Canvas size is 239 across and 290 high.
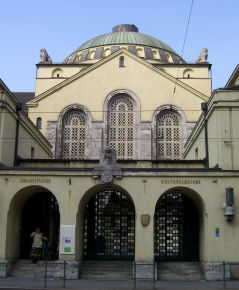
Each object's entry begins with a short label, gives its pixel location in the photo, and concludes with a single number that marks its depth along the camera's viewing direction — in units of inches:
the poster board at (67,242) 579.9
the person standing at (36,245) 611.1
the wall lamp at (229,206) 569.5
